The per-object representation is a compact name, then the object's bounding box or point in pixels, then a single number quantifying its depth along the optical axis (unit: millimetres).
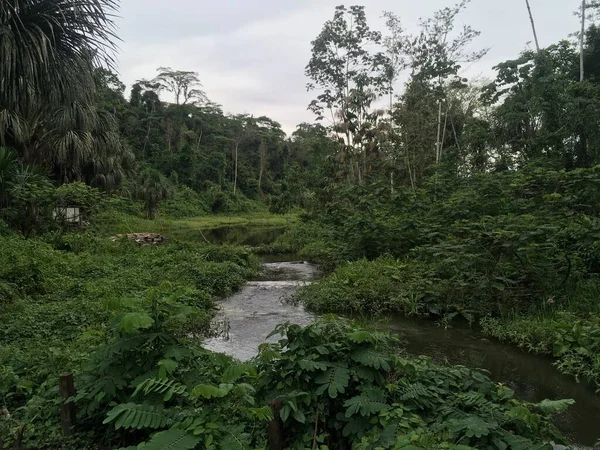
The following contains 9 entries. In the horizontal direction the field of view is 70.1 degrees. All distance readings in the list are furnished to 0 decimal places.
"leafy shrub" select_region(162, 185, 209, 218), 35931
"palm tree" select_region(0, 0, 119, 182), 5914
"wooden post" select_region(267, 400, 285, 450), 2717
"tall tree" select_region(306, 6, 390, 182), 20234
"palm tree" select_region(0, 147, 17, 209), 9203
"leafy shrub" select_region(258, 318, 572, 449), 2646
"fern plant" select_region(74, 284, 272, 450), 2471
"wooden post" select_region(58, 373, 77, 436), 2975
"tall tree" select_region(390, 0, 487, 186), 19688
